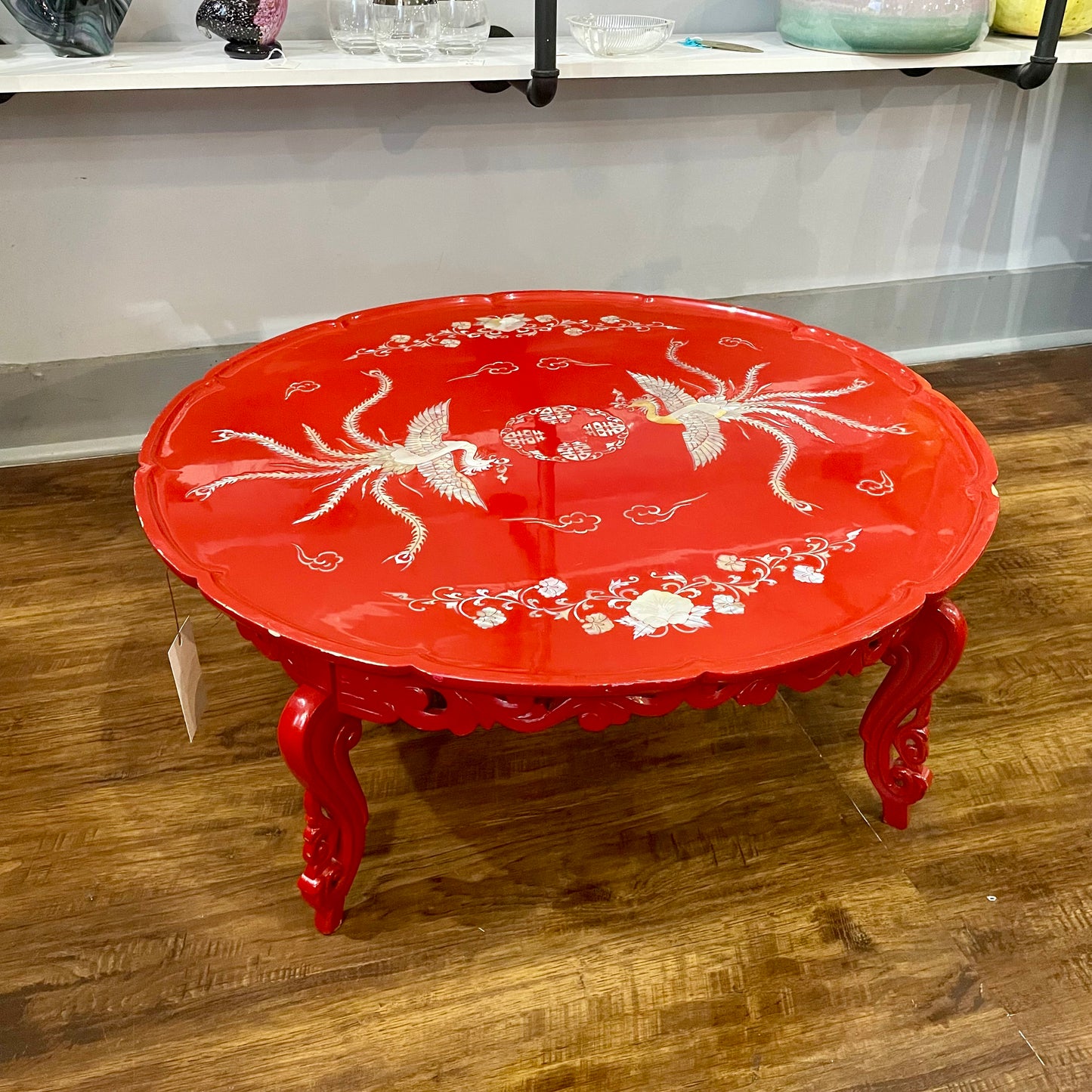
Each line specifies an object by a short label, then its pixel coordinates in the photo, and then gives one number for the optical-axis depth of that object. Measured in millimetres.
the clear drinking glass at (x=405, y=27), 1688
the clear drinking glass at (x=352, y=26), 1700
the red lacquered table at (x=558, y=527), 982
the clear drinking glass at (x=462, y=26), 1713
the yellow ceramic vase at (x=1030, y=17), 2000
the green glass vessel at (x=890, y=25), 1804
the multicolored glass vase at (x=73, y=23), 1604
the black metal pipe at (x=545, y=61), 1641
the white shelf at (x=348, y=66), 1583
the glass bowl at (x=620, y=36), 1803
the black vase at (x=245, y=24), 1654
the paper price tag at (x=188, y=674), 1170
